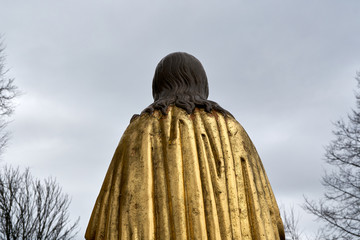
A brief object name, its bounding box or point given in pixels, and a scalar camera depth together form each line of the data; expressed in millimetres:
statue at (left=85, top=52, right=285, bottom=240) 2984
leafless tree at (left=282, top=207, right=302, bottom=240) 17286
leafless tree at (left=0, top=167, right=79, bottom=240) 13672
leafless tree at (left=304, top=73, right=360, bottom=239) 12641
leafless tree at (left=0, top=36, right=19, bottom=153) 12758
